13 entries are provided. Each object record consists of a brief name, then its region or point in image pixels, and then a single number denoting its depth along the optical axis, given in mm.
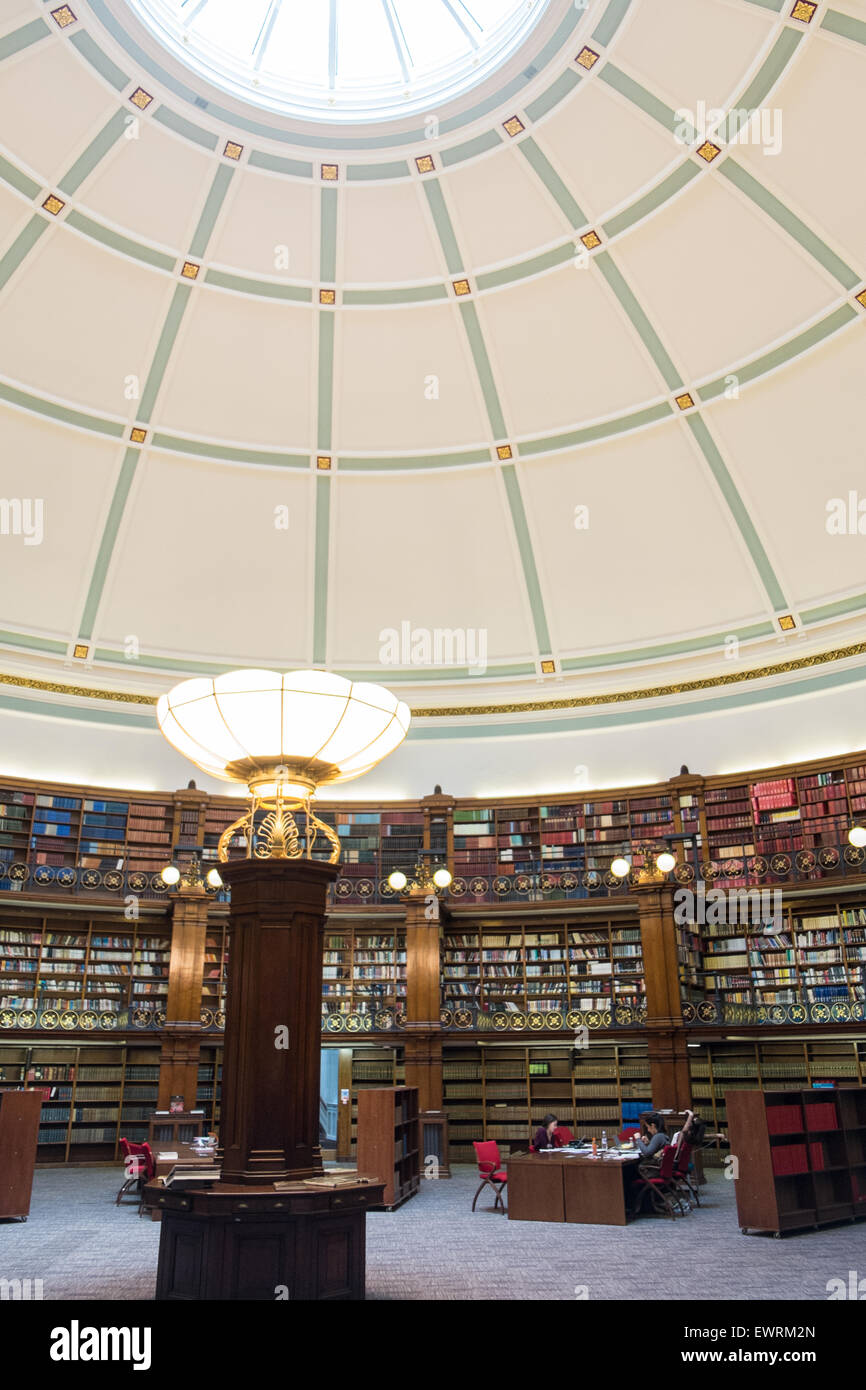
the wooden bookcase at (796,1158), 7902
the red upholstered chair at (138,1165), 8795
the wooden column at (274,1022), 4828
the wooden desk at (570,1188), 8409
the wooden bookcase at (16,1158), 8406
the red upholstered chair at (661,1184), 8688
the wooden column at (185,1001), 12516
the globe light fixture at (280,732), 5094
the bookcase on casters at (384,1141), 9344
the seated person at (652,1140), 8969
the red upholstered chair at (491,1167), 9344
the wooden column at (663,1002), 11281
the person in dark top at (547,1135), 9641
